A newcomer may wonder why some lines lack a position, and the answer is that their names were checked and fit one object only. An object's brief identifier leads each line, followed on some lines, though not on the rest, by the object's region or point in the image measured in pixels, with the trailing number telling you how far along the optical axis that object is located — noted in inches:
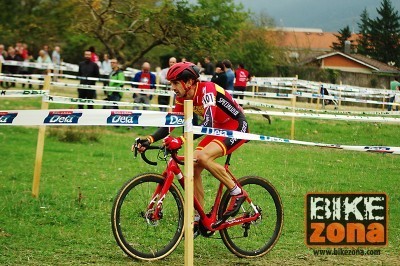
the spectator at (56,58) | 1347.4
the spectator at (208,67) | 1134.4
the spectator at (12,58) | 1203.9
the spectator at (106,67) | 1218.0
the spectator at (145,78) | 934.9
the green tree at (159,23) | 1236.5
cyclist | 306.5
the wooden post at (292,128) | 859.6
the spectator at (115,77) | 926.4
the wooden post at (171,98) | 794.3
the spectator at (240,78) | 1074.7
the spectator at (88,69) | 959.0
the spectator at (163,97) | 1003.4
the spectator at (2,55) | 1162.3
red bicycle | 303.4
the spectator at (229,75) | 868.0
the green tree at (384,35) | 2199.8
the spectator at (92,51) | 982.0
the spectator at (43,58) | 1305.4
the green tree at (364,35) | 2604.1
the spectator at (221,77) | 868.8
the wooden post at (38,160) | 430.4
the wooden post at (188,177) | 275.1
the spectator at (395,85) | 1499.4
